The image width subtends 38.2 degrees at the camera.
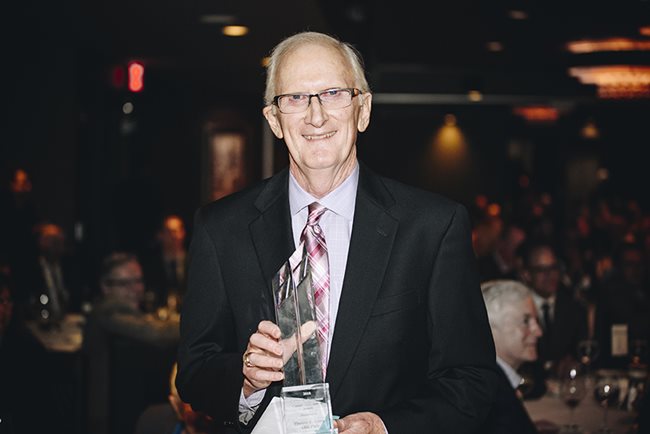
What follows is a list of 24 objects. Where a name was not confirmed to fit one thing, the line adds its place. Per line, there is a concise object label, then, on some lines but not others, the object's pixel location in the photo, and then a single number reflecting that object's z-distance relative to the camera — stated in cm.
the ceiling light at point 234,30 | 943
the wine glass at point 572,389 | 423
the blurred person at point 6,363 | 278
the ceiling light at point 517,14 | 879
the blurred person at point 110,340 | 543
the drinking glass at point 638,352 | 510
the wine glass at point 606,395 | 416
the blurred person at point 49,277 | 702
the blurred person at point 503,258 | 774
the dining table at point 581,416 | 415
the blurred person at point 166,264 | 921
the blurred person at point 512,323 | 386
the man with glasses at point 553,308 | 622
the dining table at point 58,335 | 635
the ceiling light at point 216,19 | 871
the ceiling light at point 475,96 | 1491
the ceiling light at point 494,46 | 1132
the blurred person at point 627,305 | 544
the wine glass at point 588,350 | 510
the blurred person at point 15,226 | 766
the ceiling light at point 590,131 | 2177
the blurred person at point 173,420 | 317
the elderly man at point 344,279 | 170
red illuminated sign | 1159
